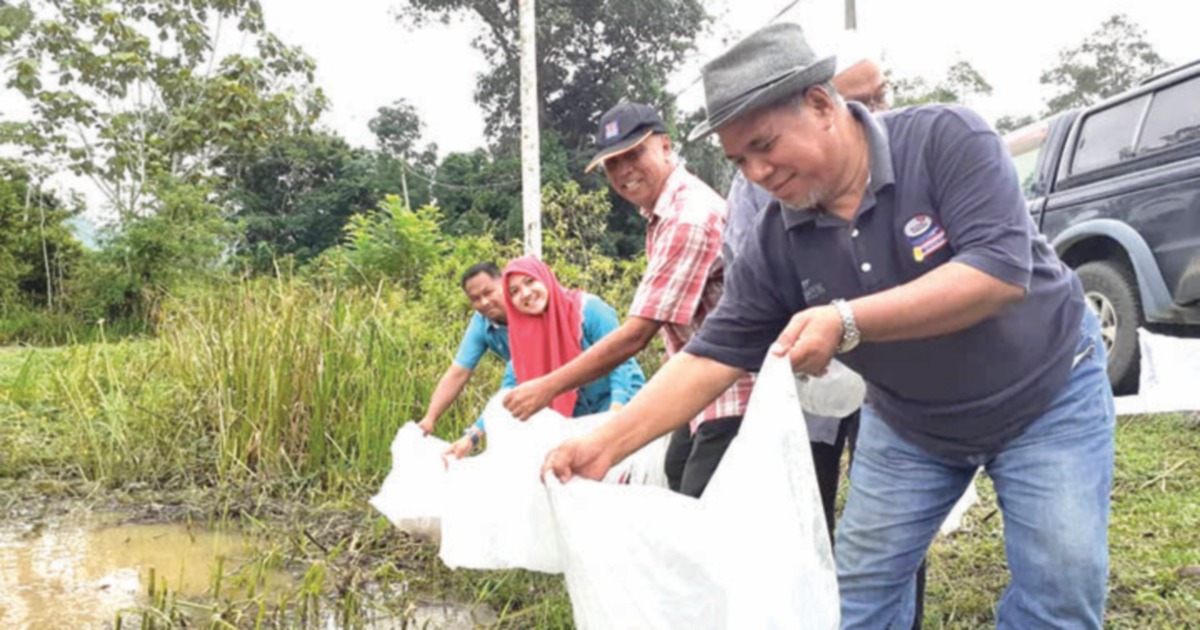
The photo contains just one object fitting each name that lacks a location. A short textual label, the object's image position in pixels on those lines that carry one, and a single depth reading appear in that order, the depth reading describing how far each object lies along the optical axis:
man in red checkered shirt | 2.12
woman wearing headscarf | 3.12
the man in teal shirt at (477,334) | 3.38
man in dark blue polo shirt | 1.29
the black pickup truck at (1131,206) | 4.48
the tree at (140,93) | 13.53
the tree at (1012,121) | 29.43
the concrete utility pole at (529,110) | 9.02
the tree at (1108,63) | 27.28
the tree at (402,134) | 22.27
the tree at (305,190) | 19.62
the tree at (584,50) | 18.54
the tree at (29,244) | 12.22
